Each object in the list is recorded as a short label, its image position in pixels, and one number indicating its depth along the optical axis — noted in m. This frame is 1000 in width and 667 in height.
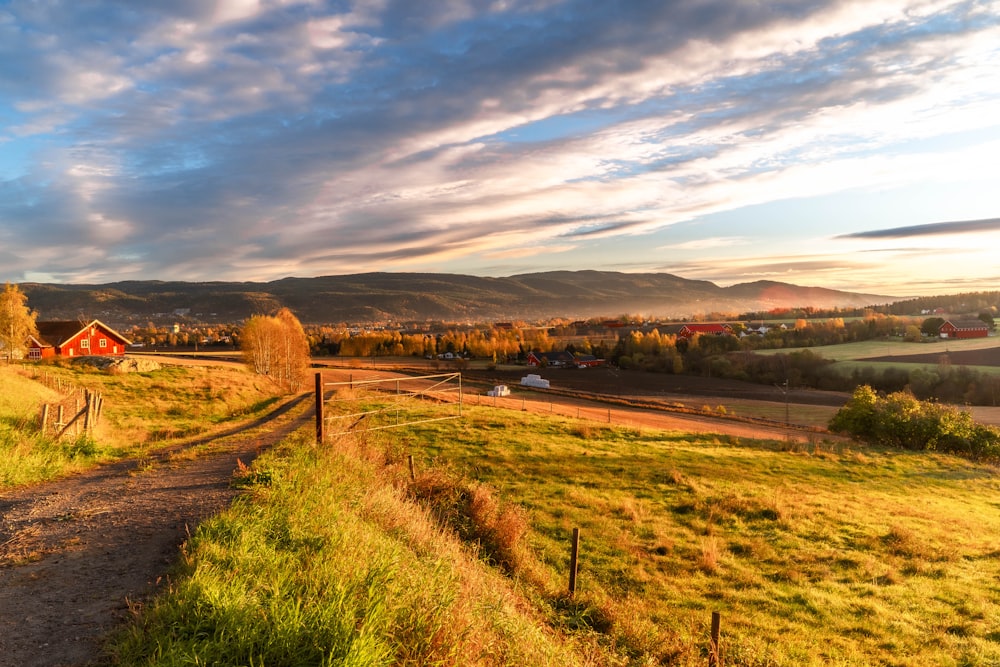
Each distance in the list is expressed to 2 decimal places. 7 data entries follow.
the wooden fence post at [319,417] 15.11
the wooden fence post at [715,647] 8.41
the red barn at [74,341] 55.00
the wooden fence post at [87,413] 16.02
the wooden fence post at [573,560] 10.61
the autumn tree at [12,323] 49.59
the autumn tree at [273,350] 57.41
